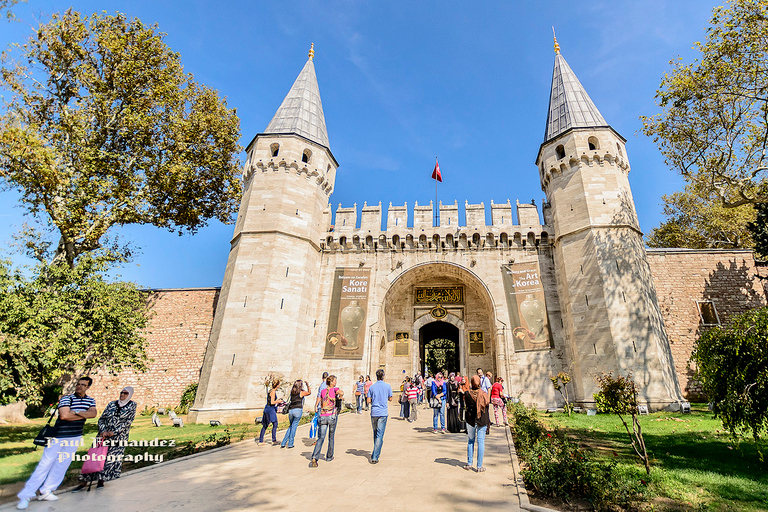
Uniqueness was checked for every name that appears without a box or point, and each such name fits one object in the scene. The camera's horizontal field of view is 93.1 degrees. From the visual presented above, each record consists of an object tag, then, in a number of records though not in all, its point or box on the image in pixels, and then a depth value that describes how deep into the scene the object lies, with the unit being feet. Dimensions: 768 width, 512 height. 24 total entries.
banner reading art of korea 50.42
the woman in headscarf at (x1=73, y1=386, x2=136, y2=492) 17.49
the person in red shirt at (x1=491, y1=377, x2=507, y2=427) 32.83
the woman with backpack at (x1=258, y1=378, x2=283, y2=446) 27.14
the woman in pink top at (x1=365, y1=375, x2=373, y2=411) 47.52
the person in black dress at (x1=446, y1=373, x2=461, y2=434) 31.58
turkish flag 65.21
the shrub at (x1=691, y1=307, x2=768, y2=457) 16.96
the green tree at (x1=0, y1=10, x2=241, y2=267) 42.68
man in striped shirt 14.64
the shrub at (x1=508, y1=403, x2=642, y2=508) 13.91
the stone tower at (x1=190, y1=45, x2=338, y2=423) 44.75
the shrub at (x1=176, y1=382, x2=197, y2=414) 50.49
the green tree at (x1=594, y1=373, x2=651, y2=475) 18.37
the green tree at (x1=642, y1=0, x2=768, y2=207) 36.11
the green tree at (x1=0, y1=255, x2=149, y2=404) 25.95
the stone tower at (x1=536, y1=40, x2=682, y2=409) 43.24
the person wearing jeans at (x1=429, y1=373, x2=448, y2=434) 32.22
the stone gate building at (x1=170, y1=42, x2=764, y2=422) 45.09
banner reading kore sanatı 52.65
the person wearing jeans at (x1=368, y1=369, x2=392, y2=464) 20.12
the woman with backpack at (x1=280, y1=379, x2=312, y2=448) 23.18
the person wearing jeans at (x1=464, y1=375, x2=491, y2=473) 18.43
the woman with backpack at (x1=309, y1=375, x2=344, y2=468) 20.04
